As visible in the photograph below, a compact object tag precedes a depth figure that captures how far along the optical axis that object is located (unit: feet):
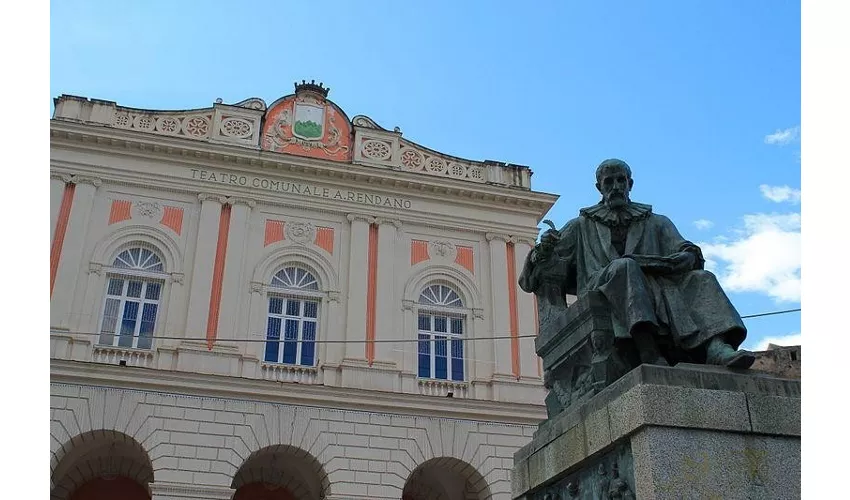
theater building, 51.60
